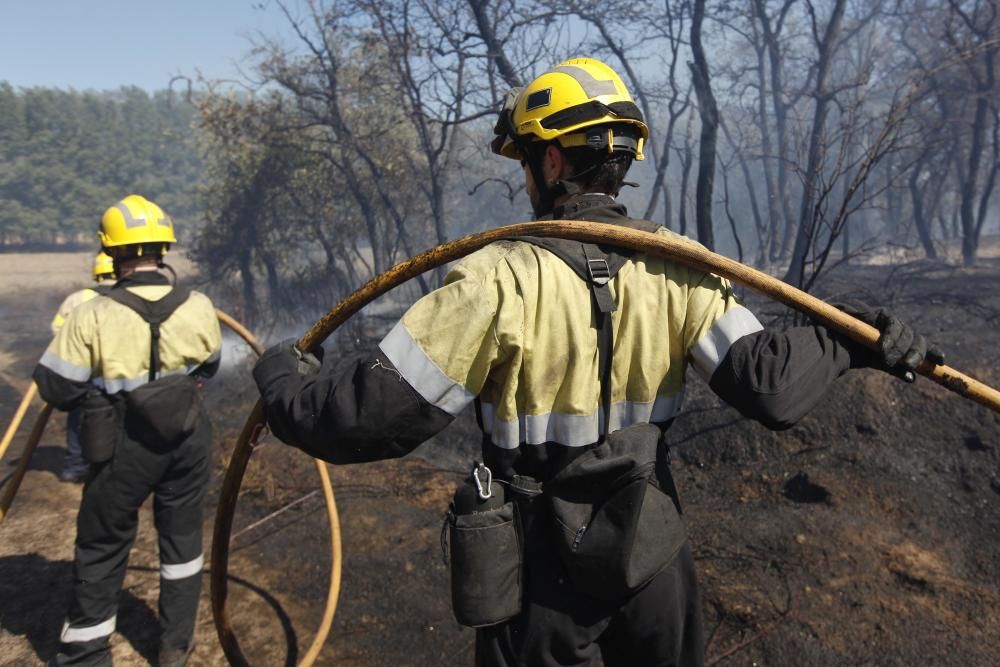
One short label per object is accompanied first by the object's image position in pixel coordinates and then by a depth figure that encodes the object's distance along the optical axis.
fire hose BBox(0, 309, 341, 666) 3.72
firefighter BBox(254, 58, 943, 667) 1.60
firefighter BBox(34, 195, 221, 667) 3.28
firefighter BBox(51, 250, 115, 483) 6.14
